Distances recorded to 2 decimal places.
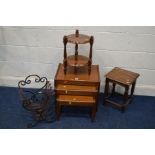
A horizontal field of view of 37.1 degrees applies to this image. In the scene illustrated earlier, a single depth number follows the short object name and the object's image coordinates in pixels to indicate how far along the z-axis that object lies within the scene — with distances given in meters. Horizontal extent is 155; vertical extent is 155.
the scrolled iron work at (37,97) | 2.48
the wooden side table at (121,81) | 2.55
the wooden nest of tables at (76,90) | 2.39
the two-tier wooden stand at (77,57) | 2.26
